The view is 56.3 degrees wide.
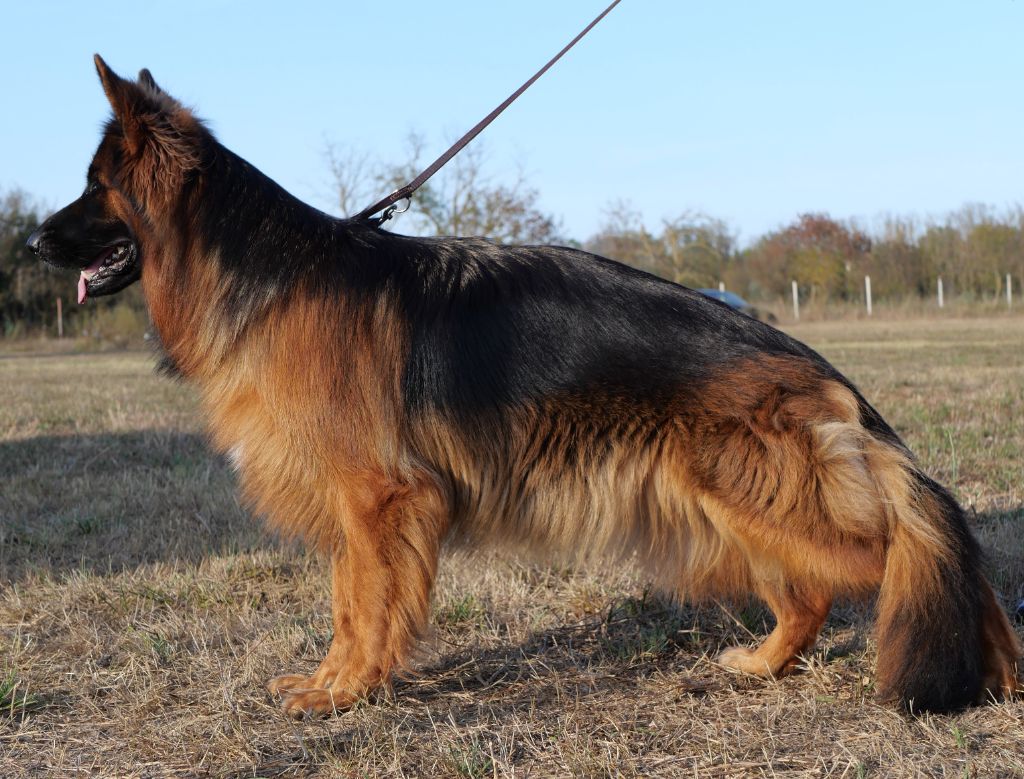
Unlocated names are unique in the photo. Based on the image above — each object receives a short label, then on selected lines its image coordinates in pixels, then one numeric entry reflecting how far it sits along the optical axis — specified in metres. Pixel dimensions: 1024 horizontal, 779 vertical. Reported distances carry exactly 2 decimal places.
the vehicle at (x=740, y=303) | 35.16
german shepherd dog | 3.12
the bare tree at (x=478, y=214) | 33.28
